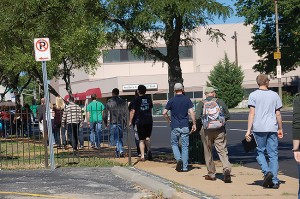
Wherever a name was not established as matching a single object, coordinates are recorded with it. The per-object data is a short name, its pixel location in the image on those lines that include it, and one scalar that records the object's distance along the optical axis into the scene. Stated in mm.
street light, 71219
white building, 70812
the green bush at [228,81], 65431
